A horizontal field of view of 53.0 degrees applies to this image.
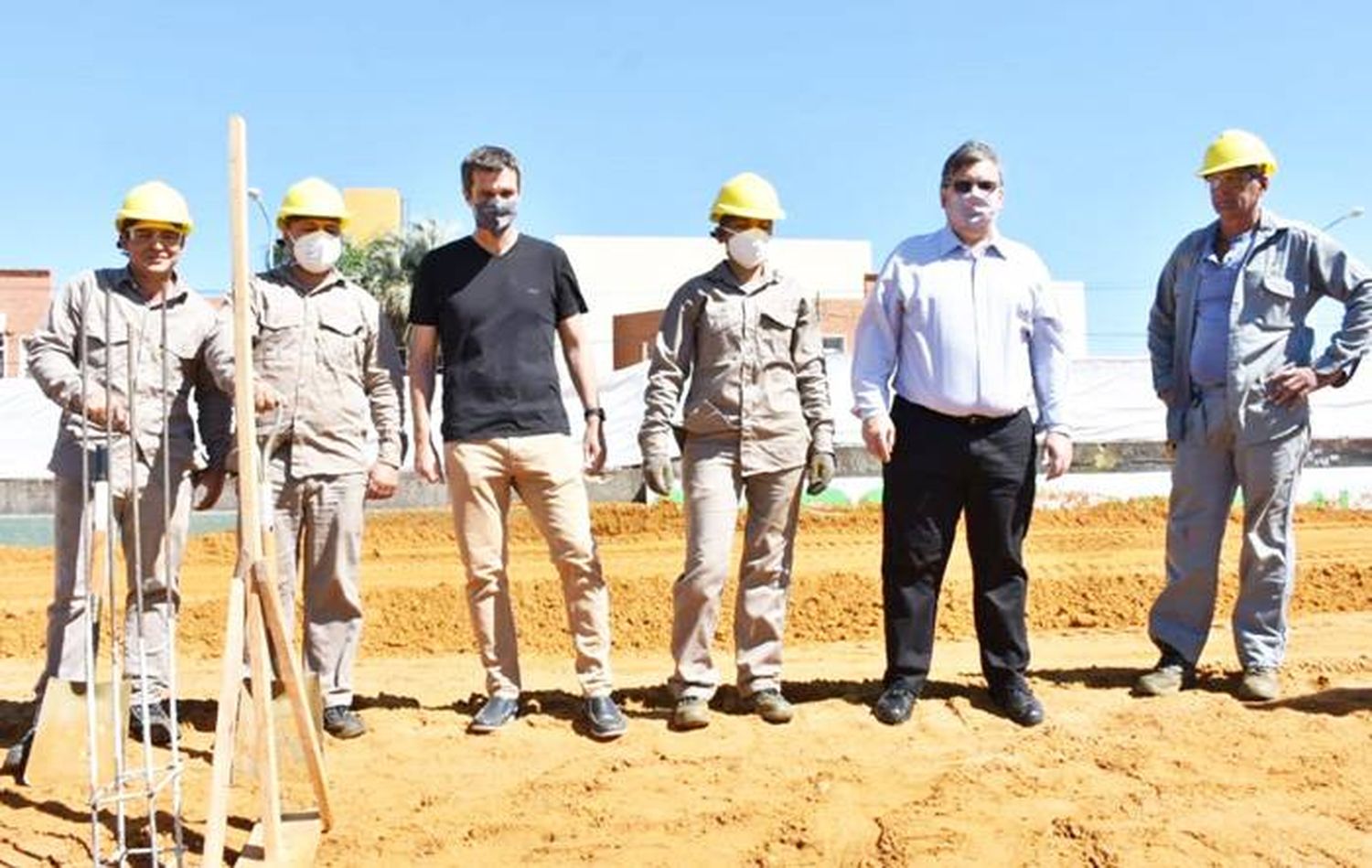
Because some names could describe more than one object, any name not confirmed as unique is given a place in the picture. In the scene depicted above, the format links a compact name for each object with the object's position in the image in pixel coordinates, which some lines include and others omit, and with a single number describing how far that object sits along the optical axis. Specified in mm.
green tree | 35312
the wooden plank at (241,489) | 3932
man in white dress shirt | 5719
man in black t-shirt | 5699
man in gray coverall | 6066
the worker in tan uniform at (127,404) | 5312
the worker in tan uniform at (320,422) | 5629
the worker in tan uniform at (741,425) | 5855
